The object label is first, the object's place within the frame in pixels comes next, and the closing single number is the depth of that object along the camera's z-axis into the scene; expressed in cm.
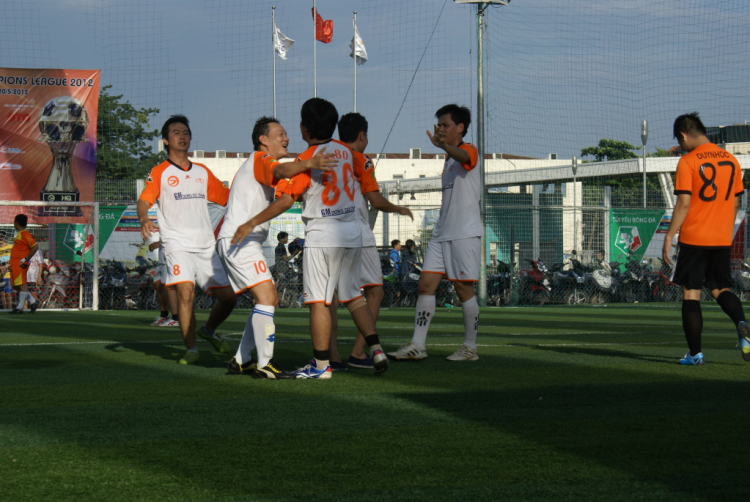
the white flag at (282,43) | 3125
